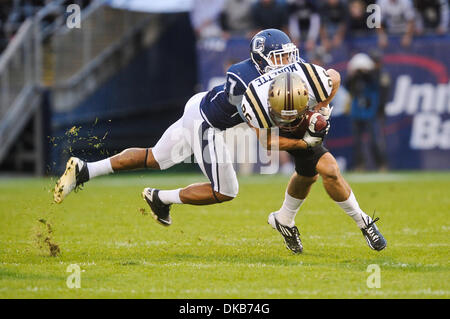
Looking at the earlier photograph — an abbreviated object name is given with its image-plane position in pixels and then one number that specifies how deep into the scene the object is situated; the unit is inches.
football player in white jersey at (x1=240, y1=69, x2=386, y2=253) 413.7
